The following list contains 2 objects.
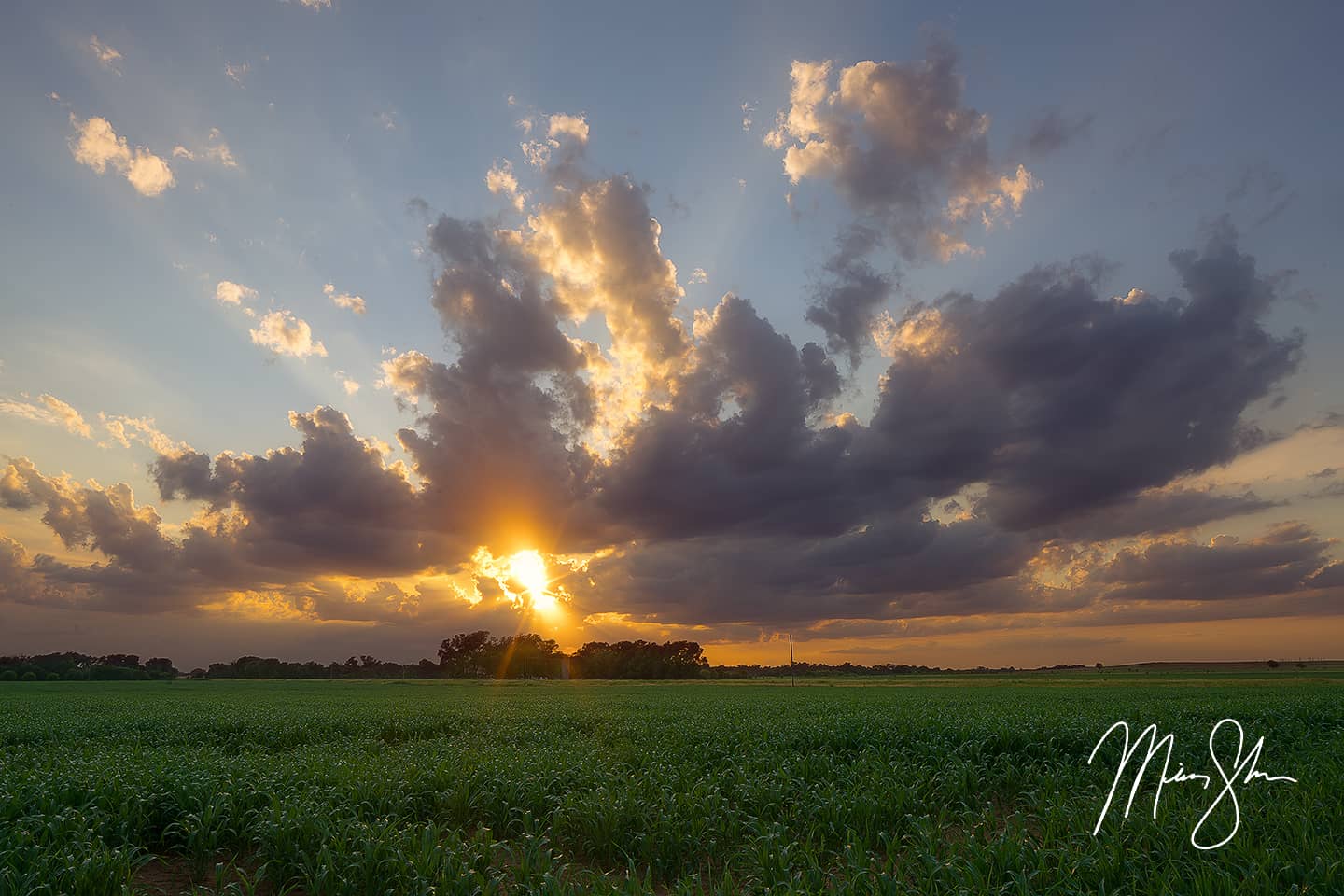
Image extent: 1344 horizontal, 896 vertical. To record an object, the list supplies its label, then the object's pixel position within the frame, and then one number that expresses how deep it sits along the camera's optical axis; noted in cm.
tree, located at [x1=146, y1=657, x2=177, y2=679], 16200
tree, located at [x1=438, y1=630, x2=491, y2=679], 19412
